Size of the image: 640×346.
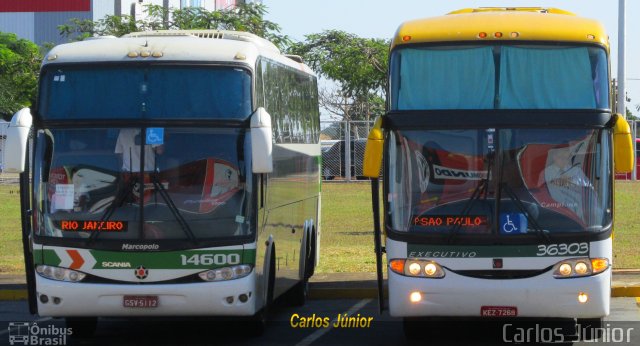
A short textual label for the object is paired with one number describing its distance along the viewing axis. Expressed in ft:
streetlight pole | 151.12
